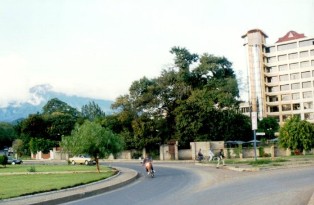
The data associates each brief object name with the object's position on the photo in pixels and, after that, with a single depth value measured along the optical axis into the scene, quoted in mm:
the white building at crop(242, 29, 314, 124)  96688
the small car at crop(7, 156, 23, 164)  59112
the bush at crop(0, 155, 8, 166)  47031
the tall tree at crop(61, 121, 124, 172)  31156
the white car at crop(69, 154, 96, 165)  51844
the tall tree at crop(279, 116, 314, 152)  41406
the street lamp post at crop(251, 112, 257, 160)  33125
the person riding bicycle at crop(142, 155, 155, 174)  27867
